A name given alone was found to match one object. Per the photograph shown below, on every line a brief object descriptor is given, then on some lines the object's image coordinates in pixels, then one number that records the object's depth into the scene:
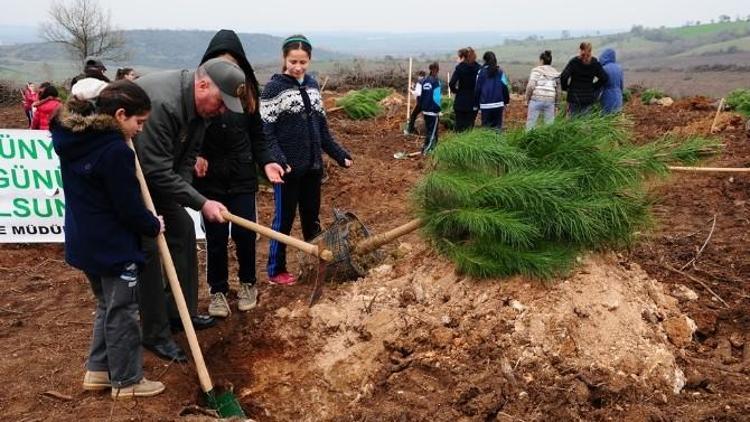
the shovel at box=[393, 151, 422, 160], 11.26
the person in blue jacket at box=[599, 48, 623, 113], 8.68
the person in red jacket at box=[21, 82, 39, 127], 12.04
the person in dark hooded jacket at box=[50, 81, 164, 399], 2.83
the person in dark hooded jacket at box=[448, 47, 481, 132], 9.98
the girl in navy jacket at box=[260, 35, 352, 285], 4.20
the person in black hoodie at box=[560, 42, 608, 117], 8.45
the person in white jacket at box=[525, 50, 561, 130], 8.86
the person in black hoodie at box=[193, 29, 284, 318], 3.76
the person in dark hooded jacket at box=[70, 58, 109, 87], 6.59
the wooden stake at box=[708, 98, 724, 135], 11.82
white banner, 6.18
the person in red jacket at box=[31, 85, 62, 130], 7.66
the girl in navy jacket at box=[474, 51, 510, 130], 9.41
